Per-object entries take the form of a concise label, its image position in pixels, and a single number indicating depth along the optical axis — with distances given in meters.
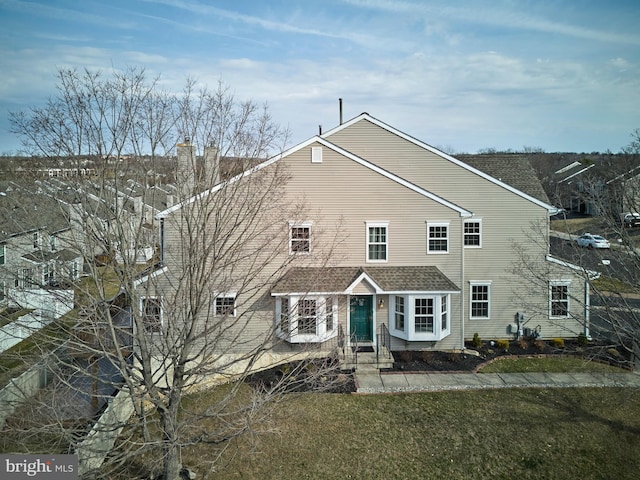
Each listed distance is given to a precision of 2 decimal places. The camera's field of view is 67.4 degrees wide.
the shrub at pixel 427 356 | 18.68
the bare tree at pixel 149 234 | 9.06
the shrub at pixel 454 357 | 18.66
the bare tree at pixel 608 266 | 12.95
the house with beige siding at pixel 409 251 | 18.92
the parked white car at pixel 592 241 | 39.81
